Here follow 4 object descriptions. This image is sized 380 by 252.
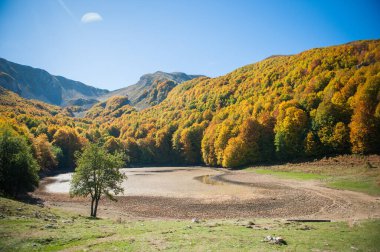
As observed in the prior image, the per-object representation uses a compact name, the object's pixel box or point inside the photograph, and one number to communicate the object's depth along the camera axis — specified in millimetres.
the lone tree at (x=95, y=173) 40531
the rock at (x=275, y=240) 18500
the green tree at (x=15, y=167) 50500
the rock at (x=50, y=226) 23328
